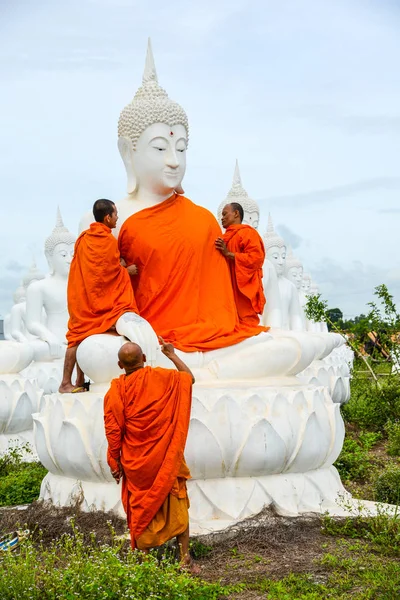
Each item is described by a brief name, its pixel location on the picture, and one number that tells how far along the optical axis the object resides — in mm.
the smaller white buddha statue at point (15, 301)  20377
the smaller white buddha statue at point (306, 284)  21719
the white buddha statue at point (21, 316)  16875
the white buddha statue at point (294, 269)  19656
